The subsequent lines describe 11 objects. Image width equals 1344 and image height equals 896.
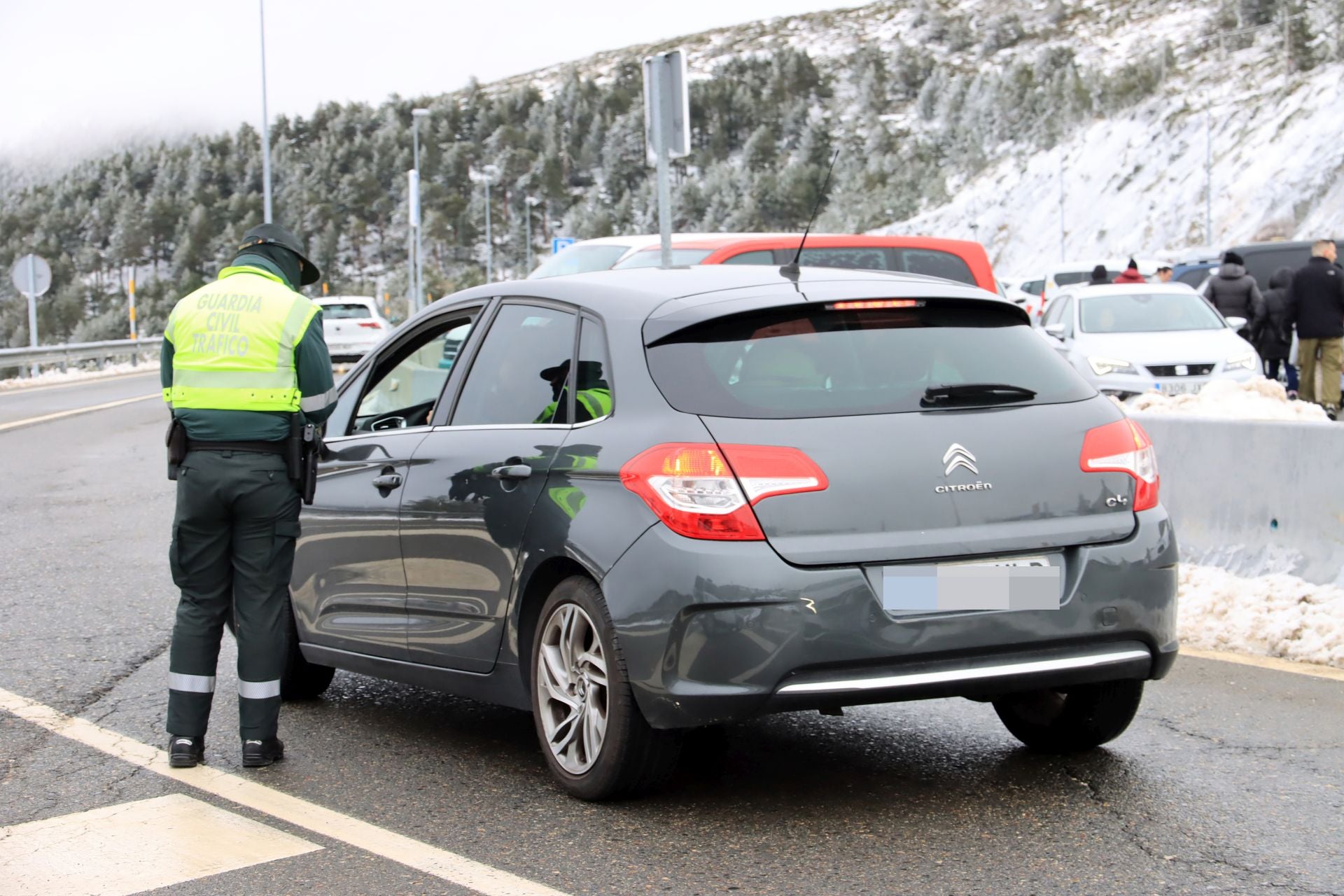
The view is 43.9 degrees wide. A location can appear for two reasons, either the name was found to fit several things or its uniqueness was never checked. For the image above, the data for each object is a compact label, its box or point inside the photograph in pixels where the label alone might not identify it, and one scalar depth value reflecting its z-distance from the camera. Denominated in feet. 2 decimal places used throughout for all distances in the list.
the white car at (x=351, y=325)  113.50
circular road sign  110.22
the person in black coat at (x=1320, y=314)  54.44
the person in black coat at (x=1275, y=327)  59.62
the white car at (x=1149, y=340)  53.26
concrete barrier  24.06
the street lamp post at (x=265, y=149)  150.20
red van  40.22
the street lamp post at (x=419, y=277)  183.32
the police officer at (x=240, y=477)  16.80
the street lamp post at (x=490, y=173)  565.12
